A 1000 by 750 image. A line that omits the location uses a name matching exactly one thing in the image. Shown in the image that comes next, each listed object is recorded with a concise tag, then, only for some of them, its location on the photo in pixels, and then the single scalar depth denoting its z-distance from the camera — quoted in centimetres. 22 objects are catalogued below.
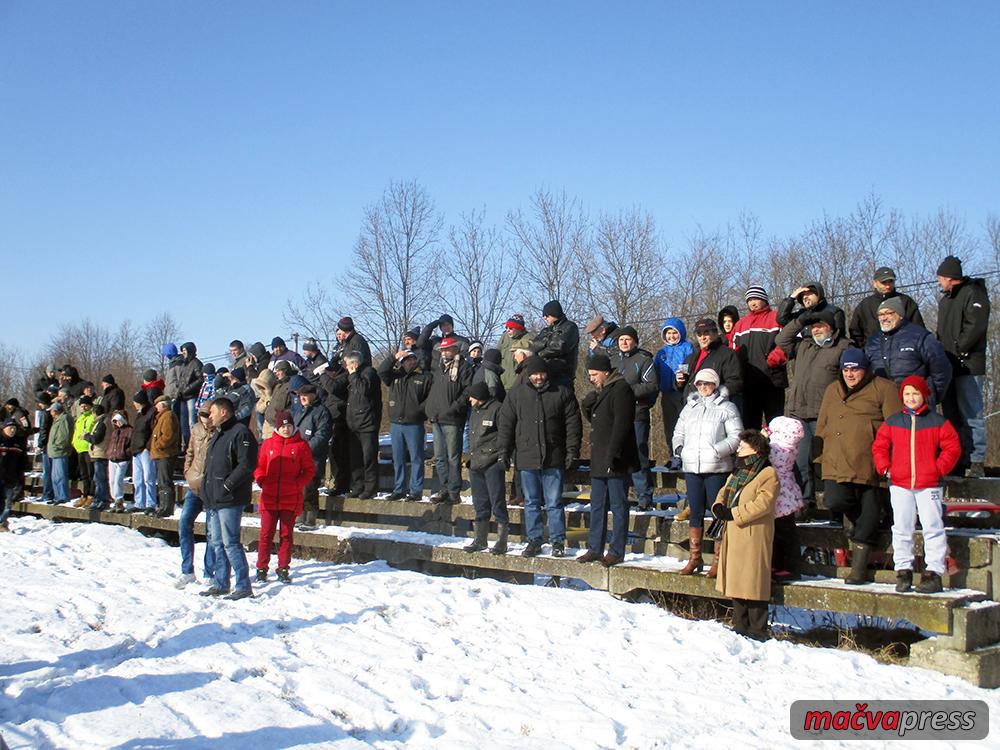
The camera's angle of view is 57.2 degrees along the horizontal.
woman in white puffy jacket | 884
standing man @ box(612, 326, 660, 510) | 1067
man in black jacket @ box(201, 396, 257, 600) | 1015
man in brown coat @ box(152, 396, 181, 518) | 1497
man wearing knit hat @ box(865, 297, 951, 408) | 852
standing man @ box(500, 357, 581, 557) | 1024
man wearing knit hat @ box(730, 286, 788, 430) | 999
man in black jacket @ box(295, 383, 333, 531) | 1261
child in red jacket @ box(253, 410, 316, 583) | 1079
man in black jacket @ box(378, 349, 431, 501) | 1266
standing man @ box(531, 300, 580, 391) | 1120
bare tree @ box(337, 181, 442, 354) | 3225
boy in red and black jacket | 765
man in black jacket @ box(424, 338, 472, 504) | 1210
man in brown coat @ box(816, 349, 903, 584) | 819
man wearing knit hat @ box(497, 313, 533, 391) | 1220
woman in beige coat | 821
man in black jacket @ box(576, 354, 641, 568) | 955
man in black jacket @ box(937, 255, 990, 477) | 902
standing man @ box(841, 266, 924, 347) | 905
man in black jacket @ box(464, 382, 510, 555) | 1072
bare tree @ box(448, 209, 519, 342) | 3133
